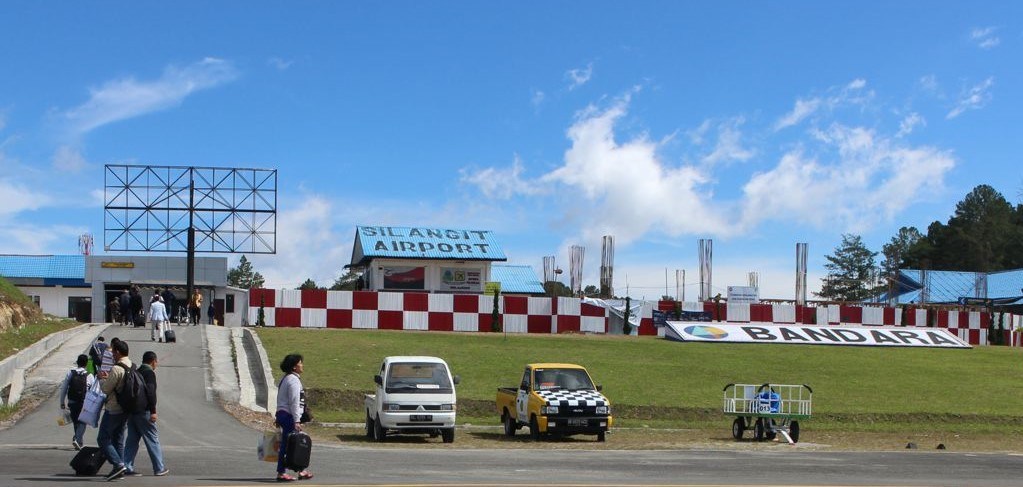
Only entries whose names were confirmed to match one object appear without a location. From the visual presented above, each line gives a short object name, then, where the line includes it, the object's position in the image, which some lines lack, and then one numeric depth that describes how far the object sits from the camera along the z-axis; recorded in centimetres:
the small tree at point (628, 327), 4659
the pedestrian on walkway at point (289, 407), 1245
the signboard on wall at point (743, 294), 6359
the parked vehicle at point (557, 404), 2061
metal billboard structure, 4828
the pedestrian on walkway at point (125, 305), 3999
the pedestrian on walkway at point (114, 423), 1245
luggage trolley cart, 2114
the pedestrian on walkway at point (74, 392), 1627
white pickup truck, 1947
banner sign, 4166
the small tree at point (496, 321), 4584
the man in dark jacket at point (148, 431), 1259
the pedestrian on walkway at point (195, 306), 4116
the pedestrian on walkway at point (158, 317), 3275
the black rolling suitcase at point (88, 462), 1260
